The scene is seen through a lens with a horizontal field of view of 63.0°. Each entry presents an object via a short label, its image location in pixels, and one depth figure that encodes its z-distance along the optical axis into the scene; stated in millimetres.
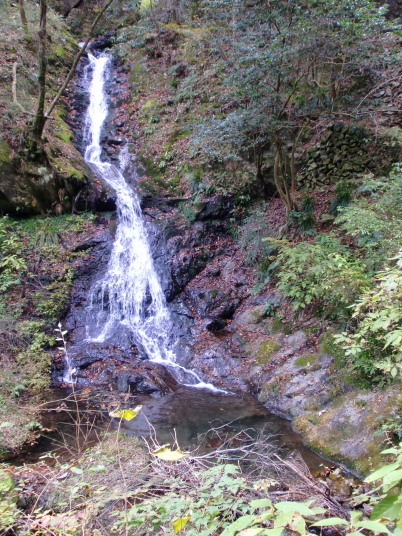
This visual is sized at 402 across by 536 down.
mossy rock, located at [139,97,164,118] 14602
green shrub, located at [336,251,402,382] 3938
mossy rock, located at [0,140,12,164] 9789
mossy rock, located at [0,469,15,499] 2898
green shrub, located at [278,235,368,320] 6027
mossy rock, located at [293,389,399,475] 4560
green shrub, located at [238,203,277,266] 9688
